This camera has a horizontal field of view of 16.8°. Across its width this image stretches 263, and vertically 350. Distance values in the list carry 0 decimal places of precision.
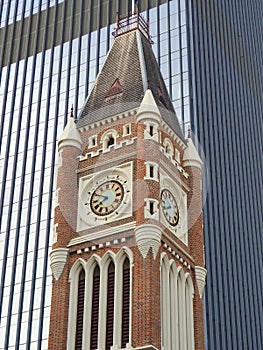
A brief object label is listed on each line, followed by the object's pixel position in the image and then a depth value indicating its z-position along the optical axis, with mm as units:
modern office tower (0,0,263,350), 95500
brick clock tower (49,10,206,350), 46438
